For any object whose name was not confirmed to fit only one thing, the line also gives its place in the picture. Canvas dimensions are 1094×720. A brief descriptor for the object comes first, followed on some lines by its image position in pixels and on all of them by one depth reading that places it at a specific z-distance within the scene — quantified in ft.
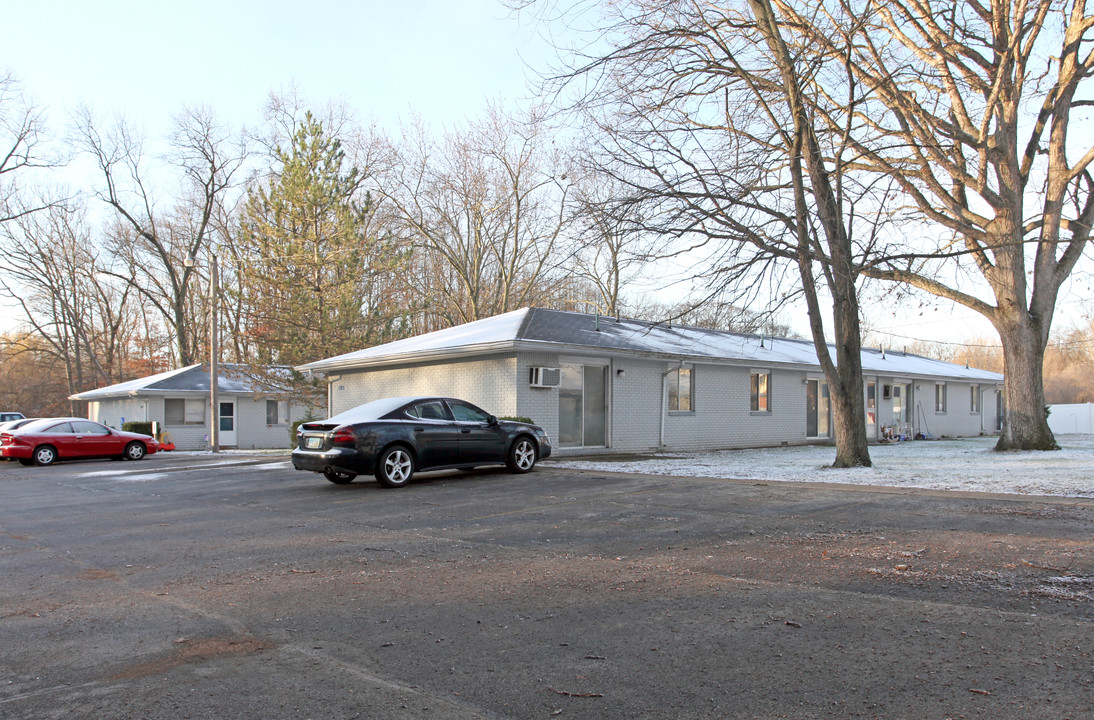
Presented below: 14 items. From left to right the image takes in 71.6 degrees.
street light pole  80.33
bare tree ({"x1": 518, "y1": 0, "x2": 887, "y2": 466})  43.50
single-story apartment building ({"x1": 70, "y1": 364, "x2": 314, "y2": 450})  110.83
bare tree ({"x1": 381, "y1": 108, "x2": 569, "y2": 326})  115.65
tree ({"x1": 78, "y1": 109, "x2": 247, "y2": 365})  142.72
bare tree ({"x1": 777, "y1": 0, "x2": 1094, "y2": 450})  53.52
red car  65.10
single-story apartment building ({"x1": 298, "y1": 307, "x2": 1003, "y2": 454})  58.13
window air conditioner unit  56.54
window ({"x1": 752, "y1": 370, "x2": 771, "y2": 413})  75.56
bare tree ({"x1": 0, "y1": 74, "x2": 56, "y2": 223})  121.60
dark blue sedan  38.68
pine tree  87.71
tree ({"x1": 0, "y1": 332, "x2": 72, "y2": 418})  173.47
